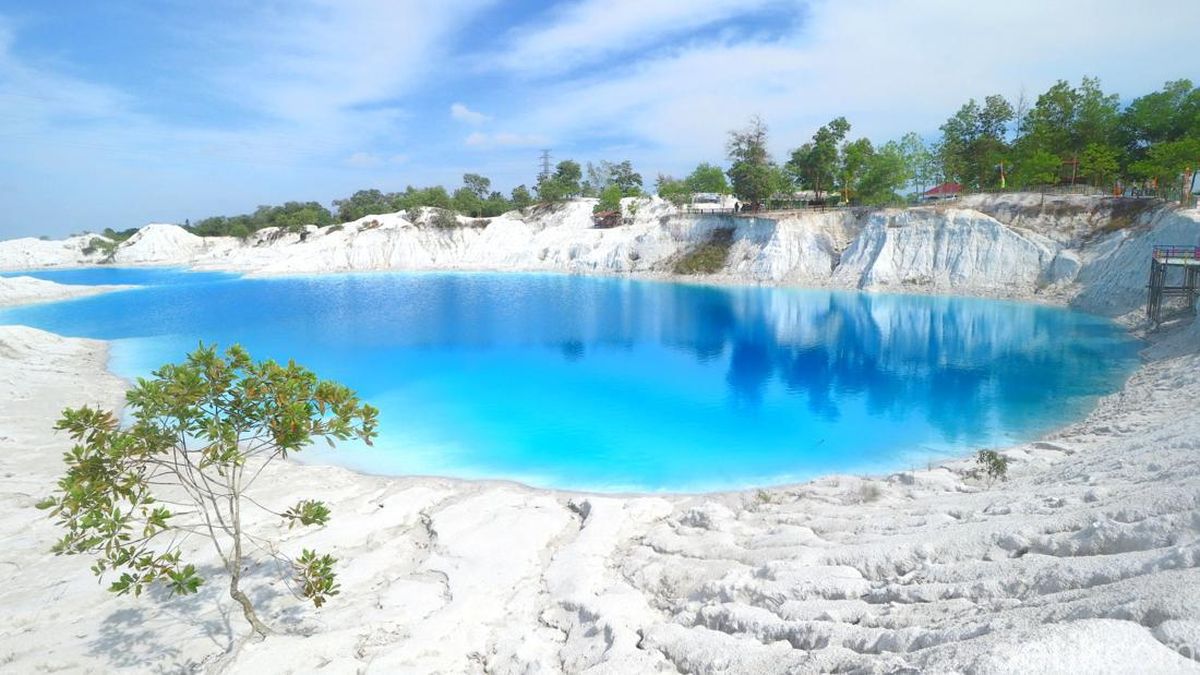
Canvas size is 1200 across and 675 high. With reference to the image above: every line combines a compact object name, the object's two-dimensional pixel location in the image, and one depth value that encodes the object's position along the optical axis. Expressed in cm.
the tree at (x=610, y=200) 8075
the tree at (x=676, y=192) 7761
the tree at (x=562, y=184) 8906
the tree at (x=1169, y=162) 3932
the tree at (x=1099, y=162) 4738
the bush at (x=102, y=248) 11495
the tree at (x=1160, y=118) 4597
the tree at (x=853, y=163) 6344
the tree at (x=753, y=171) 6612
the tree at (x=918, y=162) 5900
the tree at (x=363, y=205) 10950
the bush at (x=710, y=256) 6225
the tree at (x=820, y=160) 6438
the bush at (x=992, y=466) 1240
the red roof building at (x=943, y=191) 6362
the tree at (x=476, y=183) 11356
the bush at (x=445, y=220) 8594
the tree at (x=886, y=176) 5750
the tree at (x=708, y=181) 8194
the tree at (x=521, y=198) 9531
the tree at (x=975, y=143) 6019
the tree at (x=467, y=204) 9362
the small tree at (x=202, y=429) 668
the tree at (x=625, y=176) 10731
